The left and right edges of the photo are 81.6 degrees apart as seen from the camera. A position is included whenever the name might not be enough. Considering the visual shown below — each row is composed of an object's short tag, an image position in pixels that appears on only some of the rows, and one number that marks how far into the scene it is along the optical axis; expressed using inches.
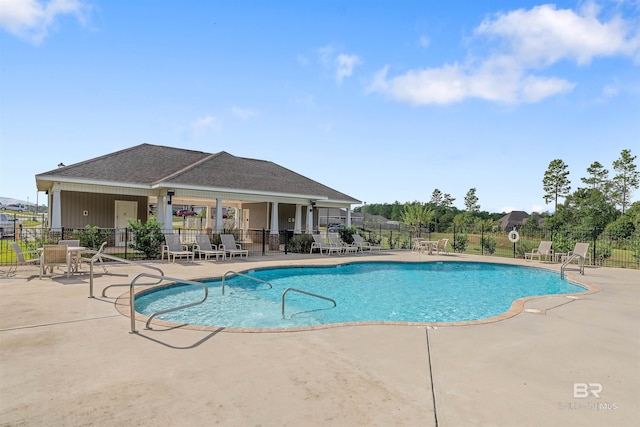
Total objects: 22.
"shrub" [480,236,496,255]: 891.5
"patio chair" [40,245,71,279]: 374.9
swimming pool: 314.7
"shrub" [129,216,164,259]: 576.1
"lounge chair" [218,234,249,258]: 629.9
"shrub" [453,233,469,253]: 924.9
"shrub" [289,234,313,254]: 776.3
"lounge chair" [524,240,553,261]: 698.2
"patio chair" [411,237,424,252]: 866.8
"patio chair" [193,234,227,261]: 599.4
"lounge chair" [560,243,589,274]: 583.4
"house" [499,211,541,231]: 2938.0
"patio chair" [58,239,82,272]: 399.8
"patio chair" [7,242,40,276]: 363.3
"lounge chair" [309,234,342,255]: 761.6
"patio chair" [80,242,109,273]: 399.2
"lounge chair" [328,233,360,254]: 783.7
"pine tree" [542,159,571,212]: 1900.8
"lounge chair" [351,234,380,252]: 818.0
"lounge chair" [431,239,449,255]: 838.5
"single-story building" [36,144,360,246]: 657.0
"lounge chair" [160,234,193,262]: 570.3
